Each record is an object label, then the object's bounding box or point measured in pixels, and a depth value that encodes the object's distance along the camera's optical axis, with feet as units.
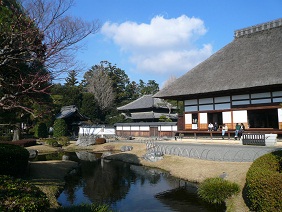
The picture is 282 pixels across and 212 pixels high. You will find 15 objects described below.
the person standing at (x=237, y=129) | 72.56
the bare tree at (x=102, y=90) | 182.21
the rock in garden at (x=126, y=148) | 76.44
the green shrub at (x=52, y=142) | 94.99
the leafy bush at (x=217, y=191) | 32.32
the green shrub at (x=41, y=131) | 118.52
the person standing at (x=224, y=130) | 76.01
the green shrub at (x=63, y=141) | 99.30
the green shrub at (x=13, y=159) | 34.58
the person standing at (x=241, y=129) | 72.69
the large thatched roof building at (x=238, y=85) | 69.05
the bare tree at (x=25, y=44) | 17.31
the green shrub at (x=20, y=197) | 15.01
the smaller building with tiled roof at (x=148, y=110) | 133.36
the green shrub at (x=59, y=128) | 117.10
